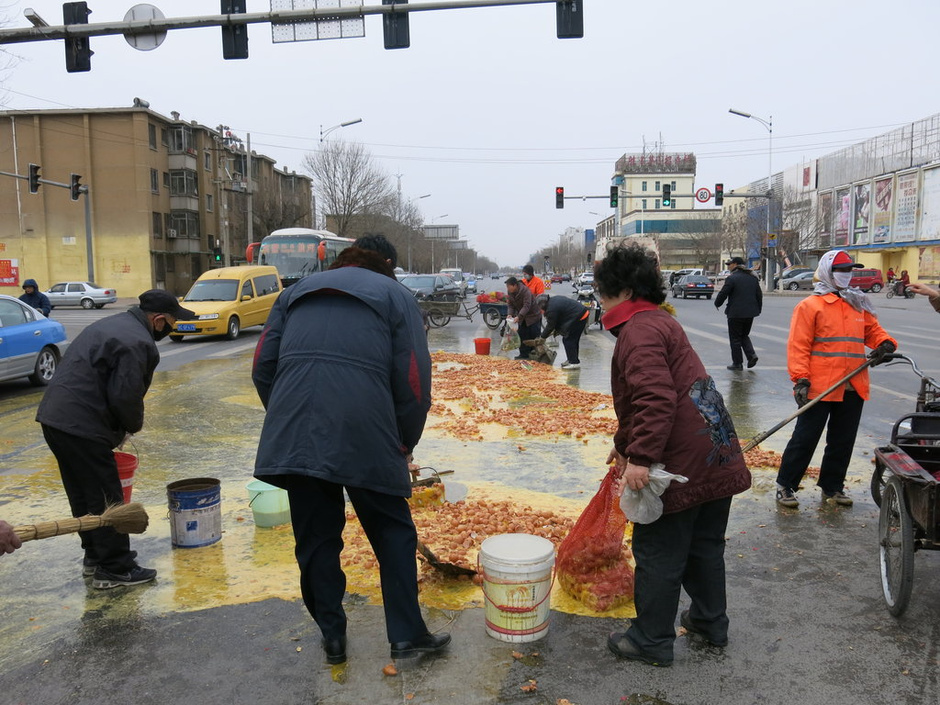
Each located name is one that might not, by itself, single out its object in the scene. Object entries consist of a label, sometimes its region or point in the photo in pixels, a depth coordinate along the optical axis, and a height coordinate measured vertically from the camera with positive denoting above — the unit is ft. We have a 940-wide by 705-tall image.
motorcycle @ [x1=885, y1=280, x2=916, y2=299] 133.08 -5.44
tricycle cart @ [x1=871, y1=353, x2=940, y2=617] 11.80 -4.08
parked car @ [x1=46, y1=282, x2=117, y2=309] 129.90 -4.70
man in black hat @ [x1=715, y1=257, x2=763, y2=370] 41.16 -2.39
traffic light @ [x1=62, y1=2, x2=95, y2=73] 41.70 +12.94
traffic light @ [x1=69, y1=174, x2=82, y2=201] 104.53 +11.74
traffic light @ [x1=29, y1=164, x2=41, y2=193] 96.52 +12.13
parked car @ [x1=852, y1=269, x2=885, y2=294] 139.44 -3.38
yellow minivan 66.28 -3.15
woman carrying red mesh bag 10.32 -2.67
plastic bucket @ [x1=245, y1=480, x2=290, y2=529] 17.21 -5.60
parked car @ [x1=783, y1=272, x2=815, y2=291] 172.96 -4.79
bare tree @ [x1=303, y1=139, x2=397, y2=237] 181.16 +20.40
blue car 37.29 -3.93
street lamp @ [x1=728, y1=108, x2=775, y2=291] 156.35 -2.89
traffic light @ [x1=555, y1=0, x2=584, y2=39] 40.24 +13.44
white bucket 11.39 -5.08
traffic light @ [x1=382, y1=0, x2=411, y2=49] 40.65 +13.07
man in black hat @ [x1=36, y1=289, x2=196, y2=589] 13.38 -2.63
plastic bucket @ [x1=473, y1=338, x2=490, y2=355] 51.85 -5.74
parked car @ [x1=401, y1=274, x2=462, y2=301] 100.25 -3.03
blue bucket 15.88 -5.34
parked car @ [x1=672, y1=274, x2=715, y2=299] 140.97 -4.30
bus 96.12 +1.79
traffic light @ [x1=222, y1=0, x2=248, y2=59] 41.81 +12.95
